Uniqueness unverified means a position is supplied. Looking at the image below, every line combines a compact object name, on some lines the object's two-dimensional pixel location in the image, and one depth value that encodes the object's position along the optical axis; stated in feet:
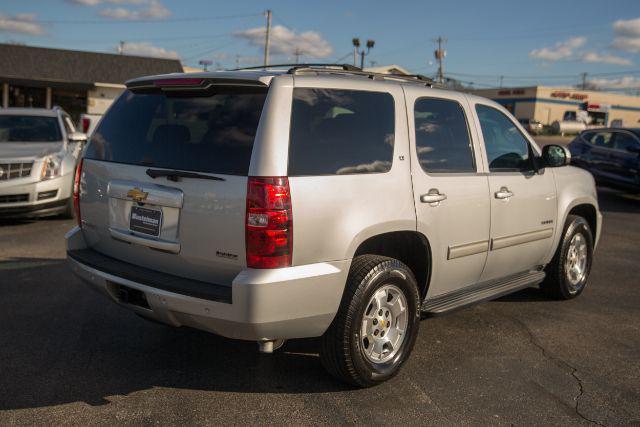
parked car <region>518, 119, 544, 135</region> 179.50
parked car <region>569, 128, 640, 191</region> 44.86
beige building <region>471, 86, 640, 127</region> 244.01
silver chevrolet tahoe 10.78
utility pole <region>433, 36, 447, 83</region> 228.43
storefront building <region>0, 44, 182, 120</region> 116.57
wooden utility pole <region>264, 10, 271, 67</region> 140.26
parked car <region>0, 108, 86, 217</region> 27.78
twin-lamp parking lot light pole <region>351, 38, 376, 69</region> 97.00
